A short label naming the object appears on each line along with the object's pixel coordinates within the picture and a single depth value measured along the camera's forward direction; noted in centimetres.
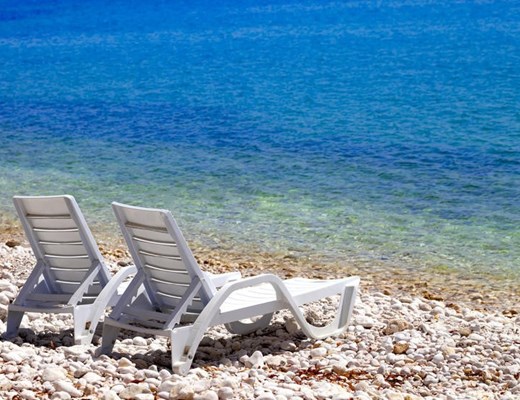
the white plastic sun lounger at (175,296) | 577
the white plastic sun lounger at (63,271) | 640
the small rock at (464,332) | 673
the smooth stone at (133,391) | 490
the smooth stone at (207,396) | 475
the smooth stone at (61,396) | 480
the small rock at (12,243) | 1057
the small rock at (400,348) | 624
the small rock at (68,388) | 488
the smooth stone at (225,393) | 482
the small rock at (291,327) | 675
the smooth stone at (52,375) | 509
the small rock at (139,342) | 653
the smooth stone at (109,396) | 481
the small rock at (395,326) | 680
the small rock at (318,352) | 622
